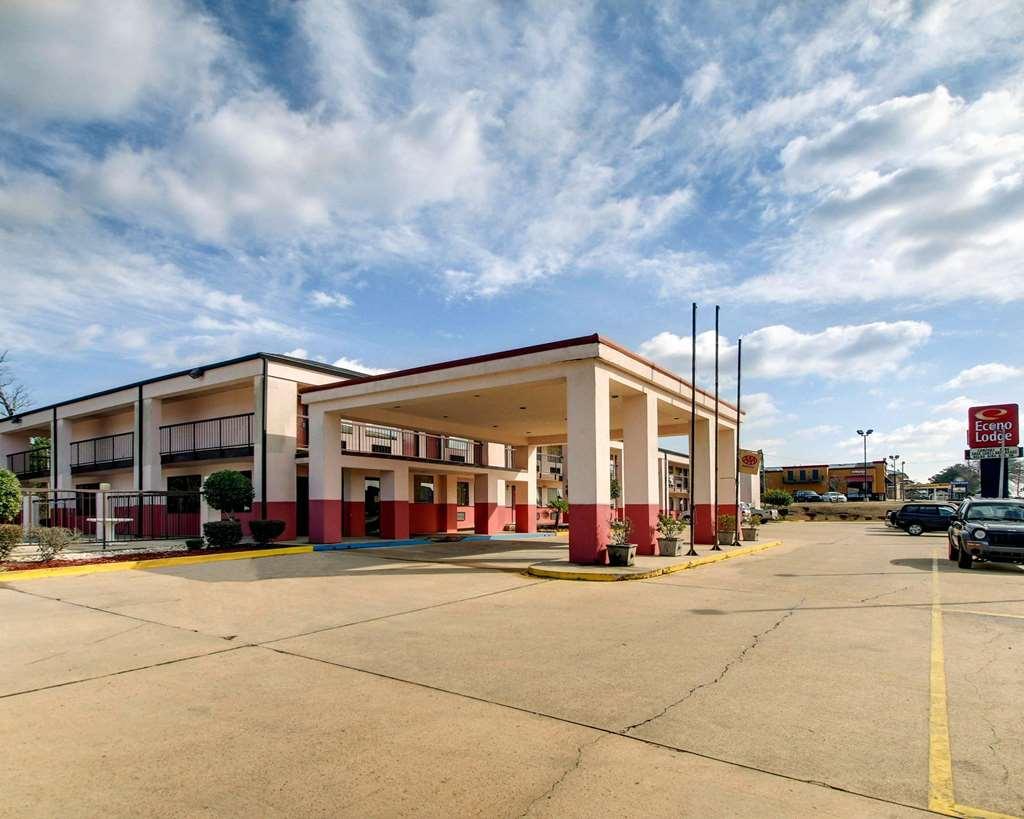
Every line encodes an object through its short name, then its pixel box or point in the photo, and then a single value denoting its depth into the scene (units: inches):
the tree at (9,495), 641.6
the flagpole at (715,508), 862.7
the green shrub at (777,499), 2559.1
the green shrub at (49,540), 645.3
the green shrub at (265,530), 820.0
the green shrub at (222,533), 781.9
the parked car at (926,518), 1391.5
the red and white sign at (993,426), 1432.1
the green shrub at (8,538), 613.6
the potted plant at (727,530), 935.1
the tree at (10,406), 2071.9
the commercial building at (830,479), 3752.5
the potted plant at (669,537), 724.0
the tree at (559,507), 1568.4
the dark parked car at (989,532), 604.1
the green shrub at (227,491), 829.2
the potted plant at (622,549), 615.8
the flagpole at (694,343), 787.4
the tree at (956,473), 6447.8
